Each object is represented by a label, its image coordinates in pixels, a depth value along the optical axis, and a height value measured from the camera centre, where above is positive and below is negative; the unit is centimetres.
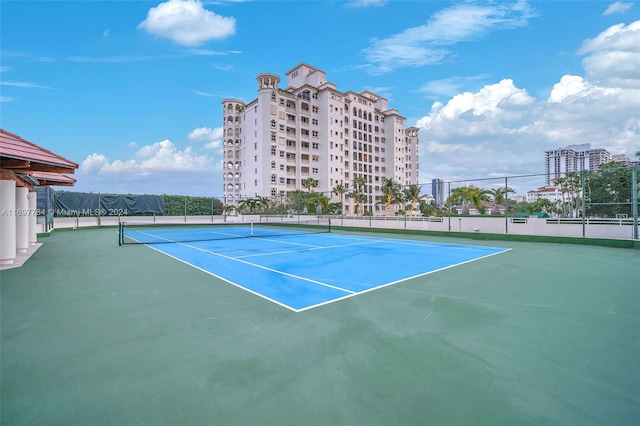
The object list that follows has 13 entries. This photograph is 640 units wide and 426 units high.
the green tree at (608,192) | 1215 +64
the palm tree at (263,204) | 2911 +60
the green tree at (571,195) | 1336 +56
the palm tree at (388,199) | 4852 +164
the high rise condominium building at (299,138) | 5291 +1338
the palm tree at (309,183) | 5203 +451
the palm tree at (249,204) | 3083 +64
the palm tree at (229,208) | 2990 +25
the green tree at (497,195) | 1500 +67
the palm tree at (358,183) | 5469 +513
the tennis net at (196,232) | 1578 -138
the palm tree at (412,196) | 2095 +97
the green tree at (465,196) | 1673 +73
